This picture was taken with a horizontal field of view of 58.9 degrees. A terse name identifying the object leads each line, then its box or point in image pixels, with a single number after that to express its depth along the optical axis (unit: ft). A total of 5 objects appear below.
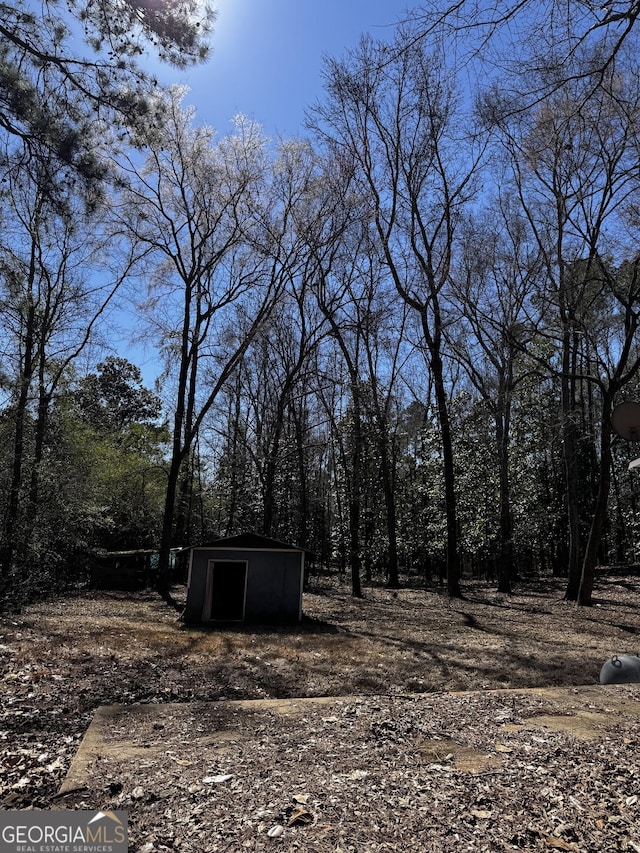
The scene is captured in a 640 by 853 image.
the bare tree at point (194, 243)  50.62
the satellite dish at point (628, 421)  18.84
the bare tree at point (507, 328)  54.65
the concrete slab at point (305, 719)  11.14
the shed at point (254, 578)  40.27
